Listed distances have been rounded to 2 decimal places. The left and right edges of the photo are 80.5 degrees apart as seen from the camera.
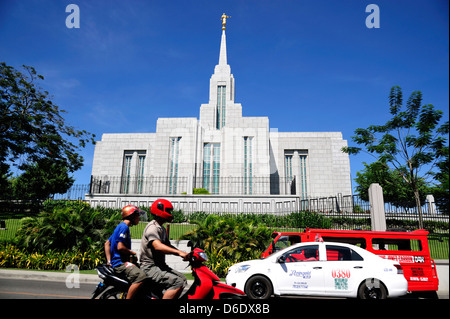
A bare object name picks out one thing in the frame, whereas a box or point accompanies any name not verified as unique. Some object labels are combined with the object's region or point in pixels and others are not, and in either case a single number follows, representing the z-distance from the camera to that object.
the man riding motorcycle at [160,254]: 3.59
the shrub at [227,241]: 10.31
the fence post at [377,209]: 12.32
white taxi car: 6.42
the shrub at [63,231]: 10.63
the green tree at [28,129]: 21.77
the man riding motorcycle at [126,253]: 3.66
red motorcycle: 3.69
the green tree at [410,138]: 15.66
